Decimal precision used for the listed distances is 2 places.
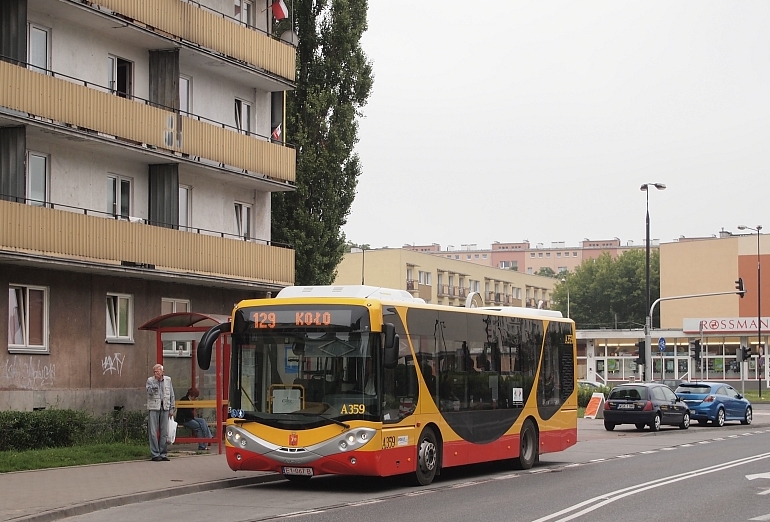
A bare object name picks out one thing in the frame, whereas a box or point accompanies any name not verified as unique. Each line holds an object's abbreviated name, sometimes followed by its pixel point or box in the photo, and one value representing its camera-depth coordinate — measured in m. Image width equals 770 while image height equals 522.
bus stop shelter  23.67
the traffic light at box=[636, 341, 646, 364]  47.34
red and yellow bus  17.06
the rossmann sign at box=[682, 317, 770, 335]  87.75
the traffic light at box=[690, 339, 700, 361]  54.34
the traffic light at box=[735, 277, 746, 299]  55.51
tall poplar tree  38.94
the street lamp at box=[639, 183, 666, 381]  47.81
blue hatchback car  41.16
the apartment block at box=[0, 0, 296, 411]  24.84
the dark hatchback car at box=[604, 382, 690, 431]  36.81
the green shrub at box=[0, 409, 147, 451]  21.72
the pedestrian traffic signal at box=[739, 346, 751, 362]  58.56
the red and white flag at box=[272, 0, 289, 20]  35.78
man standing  21.52
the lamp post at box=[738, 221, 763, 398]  69.71
